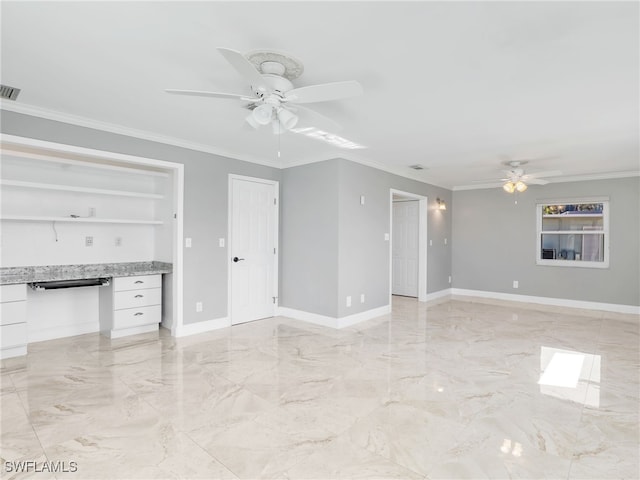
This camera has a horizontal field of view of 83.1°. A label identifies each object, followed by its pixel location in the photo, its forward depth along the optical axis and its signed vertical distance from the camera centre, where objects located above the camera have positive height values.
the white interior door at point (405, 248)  7.21 -0.22
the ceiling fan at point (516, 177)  5.32 +0.90
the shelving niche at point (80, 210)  3.93 +0.33
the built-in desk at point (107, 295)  3.50 -0.66
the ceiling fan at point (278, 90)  2.12 +0.92
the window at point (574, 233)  6.38 +0.09
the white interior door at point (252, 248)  5.06 -0.16
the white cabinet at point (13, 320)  3.46 -0.81
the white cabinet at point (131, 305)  4.24 -0.83
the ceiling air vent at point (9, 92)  2.88 +1.18
